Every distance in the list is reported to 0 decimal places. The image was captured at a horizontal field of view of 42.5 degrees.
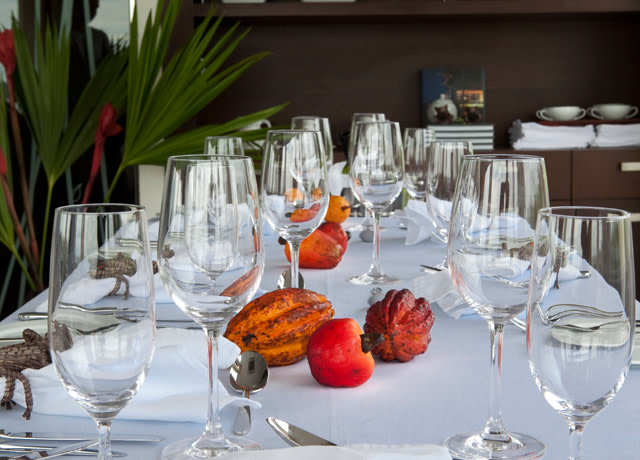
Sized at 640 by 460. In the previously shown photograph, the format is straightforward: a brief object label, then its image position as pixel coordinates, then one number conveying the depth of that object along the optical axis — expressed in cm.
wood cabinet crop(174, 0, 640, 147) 319
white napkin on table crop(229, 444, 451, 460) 53
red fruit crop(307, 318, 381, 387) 74
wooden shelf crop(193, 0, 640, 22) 287
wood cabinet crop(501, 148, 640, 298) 289
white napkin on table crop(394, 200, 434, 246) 150
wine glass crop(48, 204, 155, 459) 52
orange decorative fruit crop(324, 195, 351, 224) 159
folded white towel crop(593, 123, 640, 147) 294
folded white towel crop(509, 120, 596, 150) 293
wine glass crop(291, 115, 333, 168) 169
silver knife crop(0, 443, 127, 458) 60
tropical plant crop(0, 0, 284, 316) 247
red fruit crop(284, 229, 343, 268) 127
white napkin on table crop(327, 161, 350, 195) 183
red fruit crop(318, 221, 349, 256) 131
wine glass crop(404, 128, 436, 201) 148
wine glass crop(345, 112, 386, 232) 172
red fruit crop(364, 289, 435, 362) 81
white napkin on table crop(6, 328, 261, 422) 67
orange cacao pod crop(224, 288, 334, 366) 80
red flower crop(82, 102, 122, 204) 238
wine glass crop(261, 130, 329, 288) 97
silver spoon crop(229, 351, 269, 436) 73
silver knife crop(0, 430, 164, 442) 63
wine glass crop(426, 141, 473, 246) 113
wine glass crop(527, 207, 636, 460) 50
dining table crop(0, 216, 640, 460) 64
